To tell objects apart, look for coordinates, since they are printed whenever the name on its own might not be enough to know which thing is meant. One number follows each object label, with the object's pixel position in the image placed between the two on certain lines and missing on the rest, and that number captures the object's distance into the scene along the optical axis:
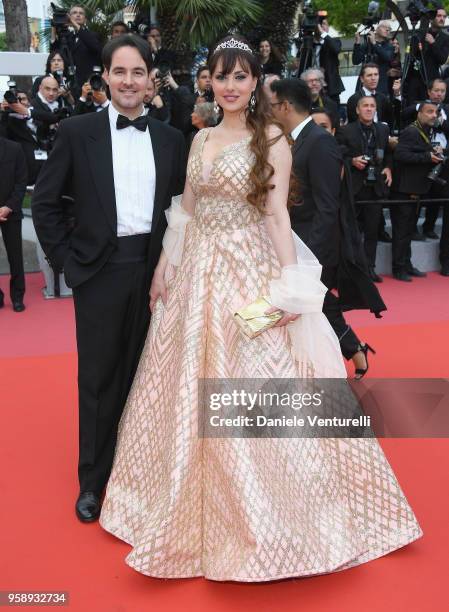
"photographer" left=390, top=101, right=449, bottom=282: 7.53
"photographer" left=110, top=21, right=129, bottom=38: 7.73
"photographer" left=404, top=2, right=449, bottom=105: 9.45
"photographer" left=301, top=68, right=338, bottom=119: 7.40
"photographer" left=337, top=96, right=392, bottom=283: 7.23
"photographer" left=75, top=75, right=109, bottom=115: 6.97
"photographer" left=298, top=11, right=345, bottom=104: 9.19
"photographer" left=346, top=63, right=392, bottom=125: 7.98
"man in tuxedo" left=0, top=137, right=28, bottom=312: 6.66
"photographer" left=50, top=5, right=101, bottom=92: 8.47
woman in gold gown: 2.66
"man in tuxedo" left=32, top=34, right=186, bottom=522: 2.98
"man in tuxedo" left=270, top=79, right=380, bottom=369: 4.06
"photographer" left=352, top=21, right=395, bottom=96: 9.76
